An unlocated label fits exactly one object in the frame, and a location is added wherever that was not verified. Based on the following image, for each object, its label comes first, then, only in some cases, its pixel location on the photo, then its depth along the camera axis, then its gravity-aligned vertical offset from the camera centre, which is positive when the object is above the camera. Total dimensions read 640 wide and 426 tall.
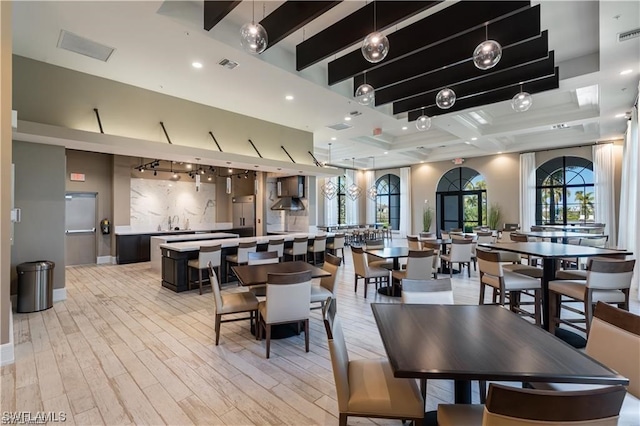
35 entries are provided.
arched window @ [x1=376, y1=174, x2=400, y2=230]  16.06 +0.63
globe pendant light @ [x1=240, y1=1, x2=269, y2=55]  2.79 +1.66
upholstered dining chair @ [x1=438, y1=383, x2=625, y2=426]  1.01 -0.67
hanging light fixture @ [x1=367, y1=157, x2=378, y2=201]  16.19 +1.18
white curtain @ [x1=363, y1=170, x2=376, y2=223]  16.73 +0.57
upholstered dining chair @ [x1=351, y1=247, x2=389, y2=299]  5.17 -1.00
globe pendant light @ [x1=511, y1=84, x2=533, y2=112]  4.09 +1.51
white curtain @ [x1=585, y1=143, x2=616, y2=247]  9.54 +0.71
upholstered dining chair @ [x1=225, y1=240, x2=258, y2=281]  6.11 -0.78
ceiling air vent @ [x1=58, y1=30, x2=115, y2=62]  4.10 +2.42
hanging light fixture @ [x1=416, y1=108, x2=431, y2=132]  4.99 +1.50
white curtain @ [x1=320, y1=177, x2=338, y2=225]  15.47 +0.13
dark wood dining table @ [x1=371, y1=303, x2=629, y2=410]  1.33 -0.72
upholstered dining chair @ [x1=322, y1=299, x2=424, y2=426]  1.64 -1.04
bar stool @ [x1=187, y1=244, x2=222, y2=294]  5.56 -0.86
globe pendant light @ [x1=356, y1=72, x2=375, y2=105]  4.00 +1.61
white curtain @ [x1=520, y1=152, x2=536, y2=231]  11.38 +0.78
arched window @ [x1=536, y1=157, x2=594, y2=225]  10.56 +0.73
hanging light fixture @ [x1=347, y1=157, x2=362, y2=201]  15.33 +1.03
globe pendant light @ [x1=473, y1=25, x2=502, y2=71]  3.09 +1.64
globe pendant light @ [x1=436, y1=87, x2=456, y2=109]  4.25 +1.63
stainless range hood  9.49 +0.27
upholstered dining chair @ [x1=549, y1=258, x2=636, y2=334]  3.15 -0.79
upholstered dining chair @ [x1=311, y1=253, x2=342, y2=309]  3.79 -0.95
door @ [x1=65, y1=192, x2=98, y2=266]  8.52 -0.42
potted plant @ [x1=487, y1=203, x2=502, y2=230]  12.16 -0.22
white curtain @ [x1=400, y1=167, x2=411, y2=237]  15.11 +0.56
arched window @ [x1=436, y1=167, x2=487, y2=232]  13.05 +0.56
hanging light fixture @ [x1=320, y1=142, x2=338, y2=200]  12.30 +1.00
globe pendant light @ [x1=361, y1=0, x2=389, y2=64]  2.91 +1.63
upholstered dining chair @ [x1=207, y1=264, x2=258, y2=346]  3.39 -1.07
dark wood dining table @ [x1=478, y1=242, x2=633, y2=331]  3.50 -0.51
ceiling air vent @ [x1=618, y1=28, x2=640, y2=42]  3.77 +2.25
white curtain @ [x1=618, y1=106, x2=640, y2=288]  5.75 +0.40
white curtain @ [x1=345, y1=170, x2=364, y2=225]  16.30 +0.40
